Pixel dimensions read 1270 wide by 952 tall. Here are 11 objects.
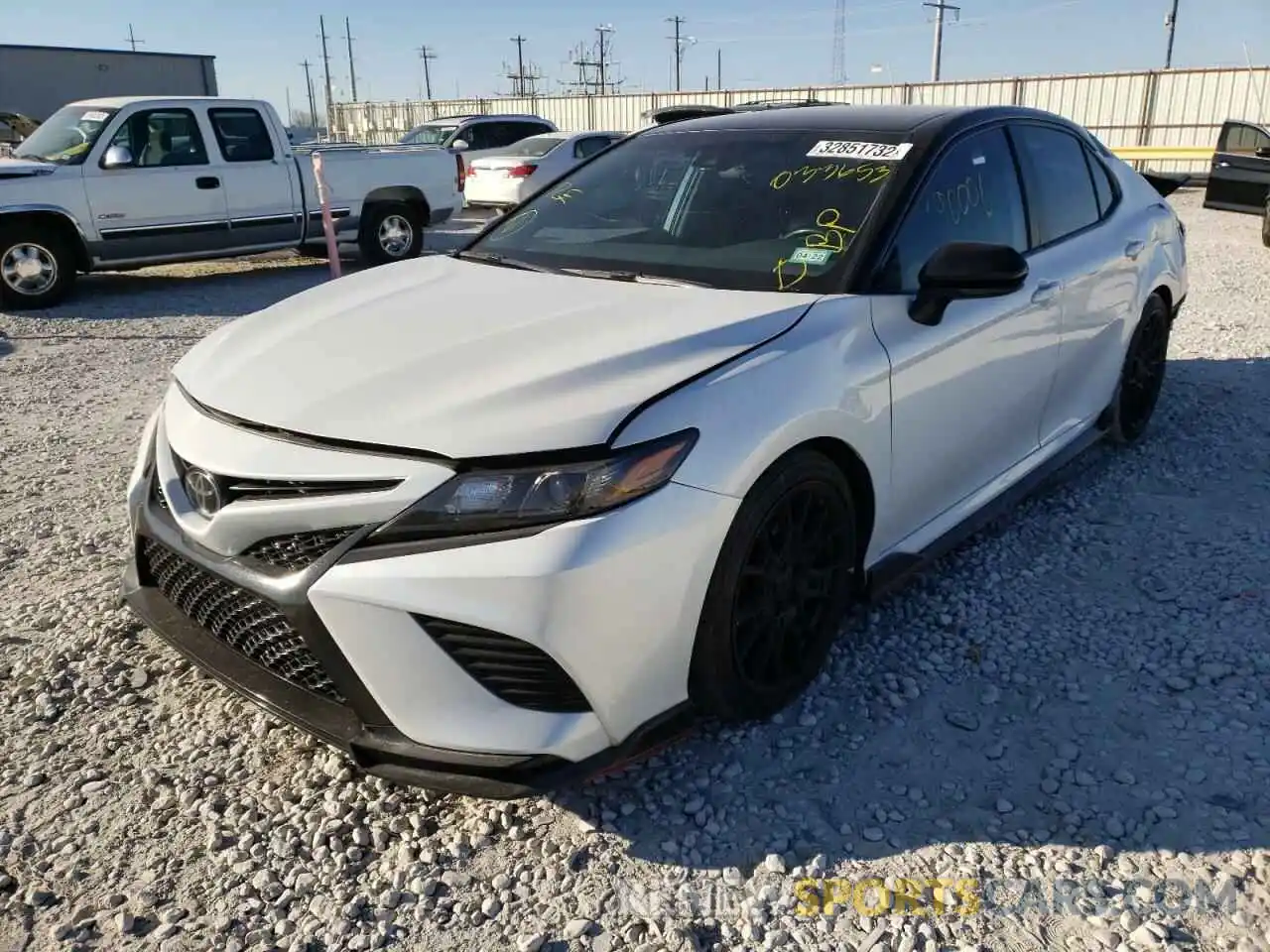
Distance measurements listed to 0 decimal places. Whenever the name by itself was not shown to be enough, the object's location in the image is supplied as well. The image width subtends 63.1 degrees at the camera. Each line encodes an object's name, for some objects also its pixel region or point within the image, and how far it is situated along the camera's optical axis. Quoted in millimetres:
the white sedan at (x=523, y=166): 15609
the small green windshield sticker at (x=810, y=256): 3090
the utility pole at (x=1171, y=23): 49219
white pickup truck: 9125
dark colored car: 13547
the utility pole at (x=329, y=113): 45531
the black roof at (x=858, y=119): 3527
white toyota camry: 2195
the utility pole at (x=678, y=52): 70250
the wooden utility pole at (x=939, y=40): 43438
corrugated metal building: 37219
